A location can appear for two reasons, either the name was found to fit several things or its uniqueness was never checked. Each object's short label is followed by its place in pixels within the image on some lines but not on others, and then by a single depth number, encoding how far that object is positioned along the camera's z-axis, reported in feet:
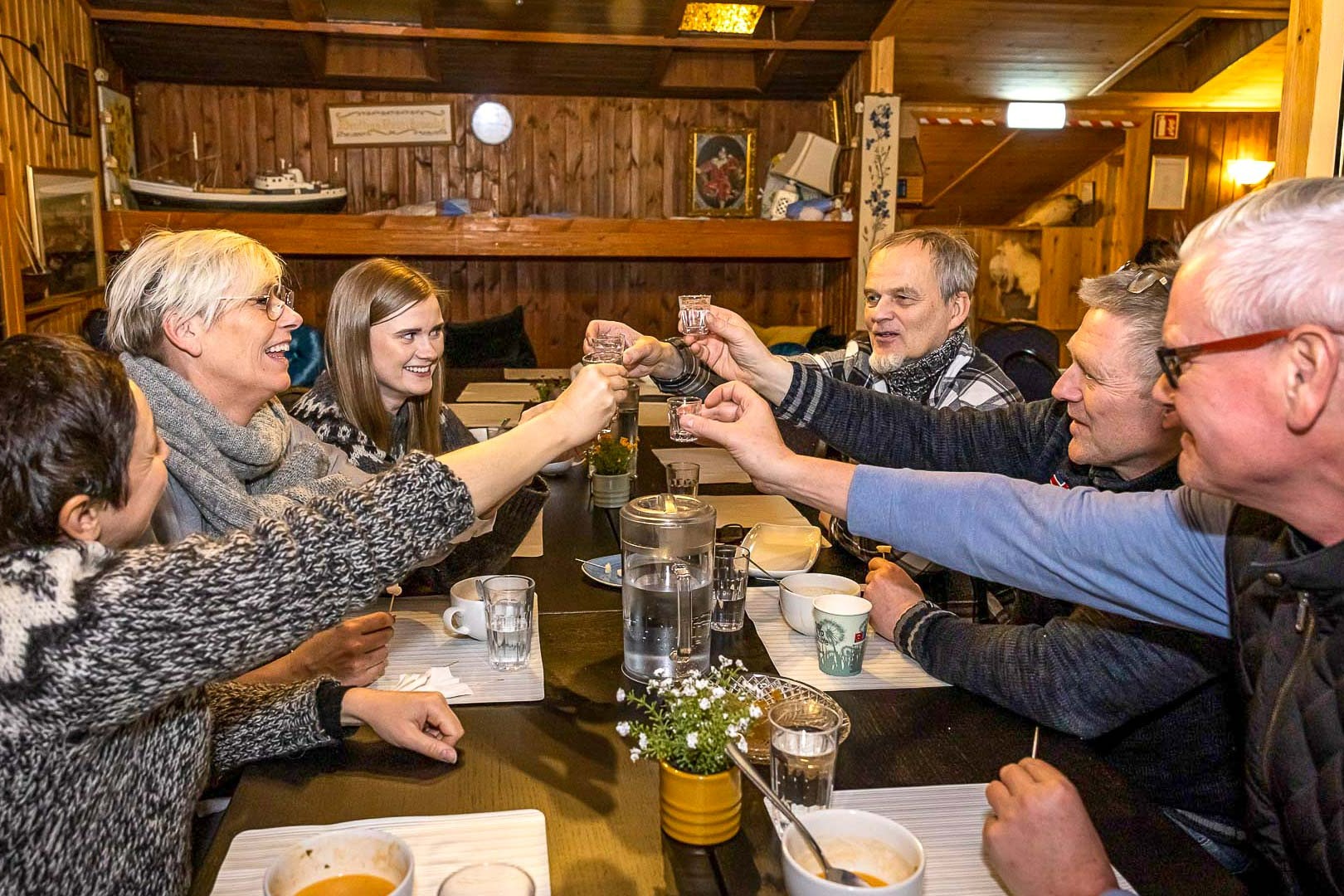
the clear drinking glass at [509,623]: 5.11
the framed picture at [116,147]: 21.07
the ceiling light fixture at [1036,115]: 25.93
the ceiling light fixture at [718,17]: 22.18
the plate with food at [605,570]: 6.50
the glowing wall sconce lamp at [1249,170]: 28.84
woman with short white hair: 6.02
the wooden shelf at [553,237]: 21.76
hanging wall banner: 21.95
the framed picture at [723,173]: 24.91
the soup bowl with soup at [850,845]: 3.22
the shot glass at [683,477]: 7.99
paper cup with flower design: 5.02
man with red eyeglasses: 3.16
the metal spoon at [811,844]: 3.27
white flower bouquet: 3.56
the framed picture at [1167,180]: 28.66
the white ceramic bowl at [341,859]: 3.20
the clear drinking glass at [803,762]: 3.75
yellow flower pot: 3.58
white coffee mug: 5.41
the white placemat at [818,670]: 5.01
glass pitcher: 4.94
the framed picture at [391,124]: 23.90
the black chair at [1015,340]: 15.20
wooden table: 3.53
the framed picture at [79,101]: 19.56
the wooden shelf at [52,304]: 16.02
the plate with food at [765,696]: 4.25
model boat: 21.40
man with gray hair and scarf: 8.52
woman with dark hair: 3.21
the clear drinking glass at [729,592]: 5.64
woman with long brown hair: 8.26
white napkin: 4.86
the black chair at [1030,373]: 13.30
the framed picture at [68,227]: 17.25
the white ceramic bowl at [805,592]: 5.52
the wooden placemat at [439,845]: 3.44
